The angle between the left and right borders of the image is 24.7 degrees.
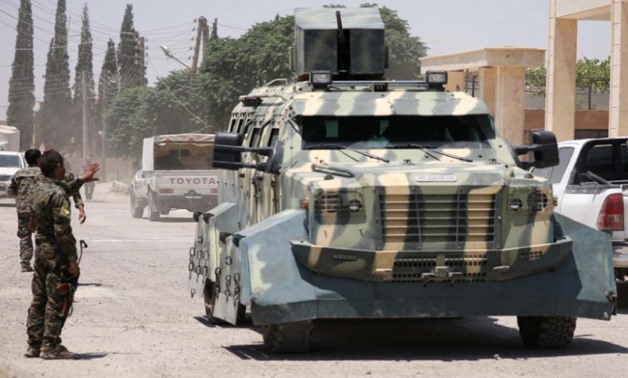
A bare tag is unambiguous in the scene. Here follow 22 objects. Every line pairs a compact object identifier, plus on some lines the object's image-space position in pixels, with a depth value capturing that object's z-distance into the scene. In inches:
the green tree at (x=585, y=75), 2667.3
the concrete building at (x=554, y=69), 1273.4
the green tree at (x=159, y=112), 3221.0
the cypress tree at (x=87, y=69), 4936.0
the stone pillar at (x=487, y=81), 1868.8
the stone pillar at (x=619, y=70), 1266.0
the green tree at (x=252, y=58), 2504.9
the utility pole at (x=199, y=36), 2955.2
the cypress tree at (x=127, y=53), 4805.6
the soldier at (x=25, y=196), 767.7
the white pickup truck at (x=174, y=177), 1471.5
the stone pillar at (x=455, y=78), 1958.0
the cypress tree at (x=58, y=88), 4970.5
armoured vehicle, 438.9
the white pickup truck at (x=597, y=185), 569.6
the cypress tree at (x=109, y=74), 4877.0
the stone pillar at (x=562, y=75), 1478.8
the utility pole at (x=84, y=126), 3838.6
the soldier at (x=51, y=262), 442.6
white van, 1835.9
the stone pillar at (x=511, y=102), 1777.8
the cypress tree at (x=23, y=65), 4877.0
